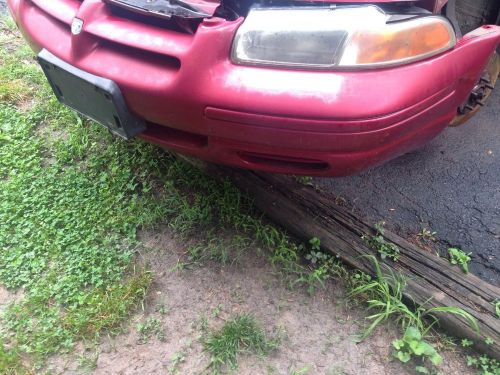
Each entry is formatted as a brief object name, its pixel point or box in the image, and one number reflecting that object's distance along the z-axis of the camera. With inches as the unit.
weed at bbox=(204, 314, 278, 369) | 73.8
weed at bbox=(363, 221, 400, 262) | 86.6
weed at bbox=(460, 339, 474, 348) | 76.4
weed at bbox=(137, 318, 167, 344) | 77.3
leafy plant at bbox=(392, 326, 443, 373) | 73.2
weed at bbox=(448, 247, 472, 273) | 84.8
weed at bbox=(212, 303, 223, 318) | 80.5
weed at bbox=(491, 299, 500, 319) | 77.2
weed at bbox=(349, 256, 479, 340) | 78.0
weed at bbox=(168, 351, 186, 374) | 72.9
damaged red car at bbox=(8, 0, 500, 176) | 63.5
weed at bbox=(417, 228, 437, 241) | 93.4
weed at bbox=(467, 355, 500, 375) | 73.4
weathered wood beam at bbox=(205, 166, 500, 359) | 78.0
